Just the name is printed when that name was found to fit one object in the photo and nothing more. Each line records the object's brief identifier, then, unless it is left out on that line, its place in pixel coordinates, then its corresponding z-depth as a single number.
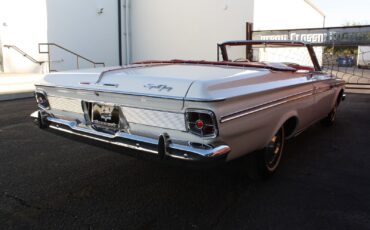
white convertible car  2.58
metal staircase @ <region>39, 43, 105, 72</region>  14.26
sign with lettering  11.77
